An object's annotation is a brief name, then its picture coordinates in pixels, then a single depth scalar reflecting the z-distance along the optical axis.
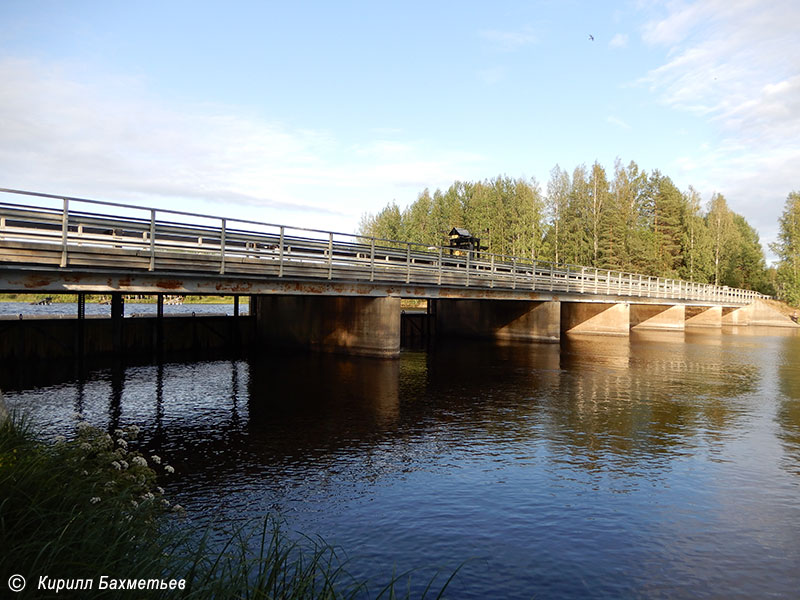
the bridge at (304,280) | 15.63
